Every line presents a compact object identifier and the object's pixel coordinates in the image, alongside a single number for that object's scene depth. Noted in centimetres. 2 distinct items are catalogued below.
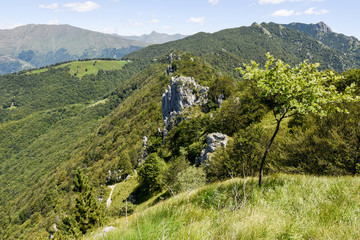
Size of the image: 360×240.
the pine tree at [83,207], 3088
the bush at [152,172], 5153
